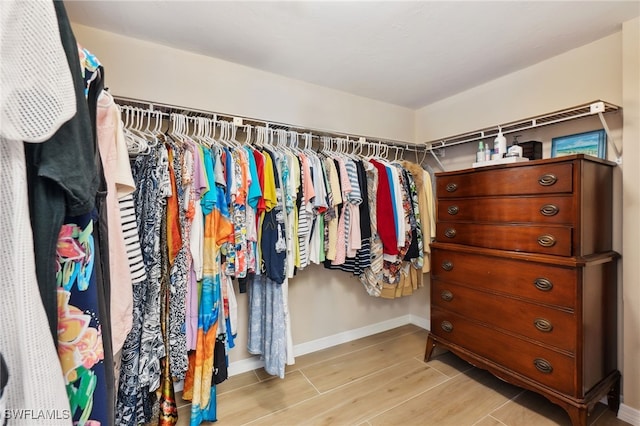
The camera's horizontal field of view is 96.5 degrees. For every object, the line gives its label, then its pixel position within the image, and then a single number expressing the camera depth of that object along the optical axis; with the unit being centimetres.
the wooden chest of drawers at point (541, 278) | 146
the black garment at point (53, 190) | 52
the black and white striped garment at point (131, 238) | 110
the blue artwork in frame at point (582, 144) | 176
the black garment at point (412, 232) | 227
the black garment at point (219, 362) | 158
